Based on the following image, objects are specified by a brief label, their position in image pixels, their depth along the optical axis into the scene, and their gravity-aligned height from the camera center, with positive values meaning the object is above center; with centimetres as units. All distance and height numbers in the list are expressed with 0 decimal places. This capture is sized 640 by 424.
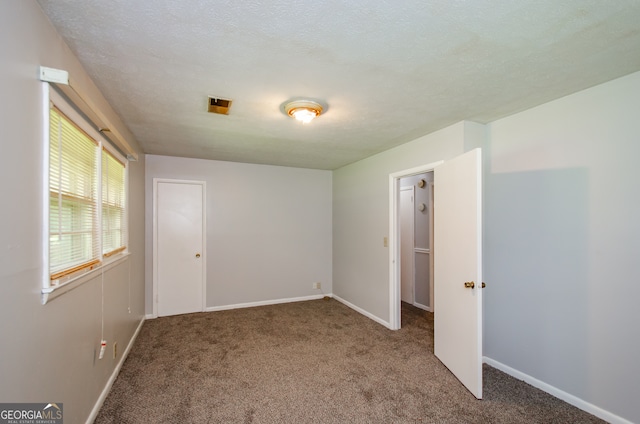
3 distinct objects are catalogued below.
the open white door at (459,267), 223 -47
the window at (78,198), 149 +11
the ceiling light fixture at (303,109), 225 +85
